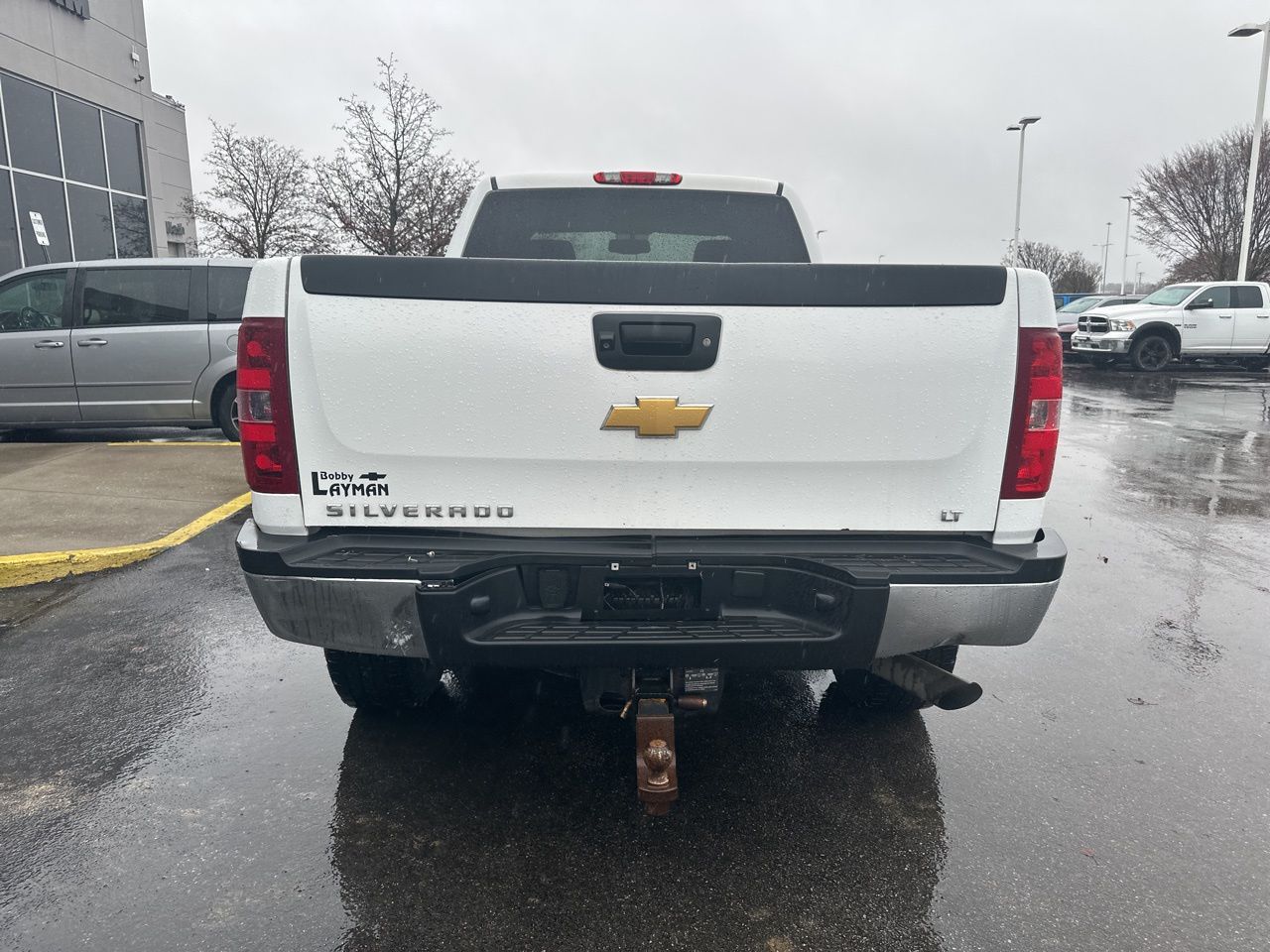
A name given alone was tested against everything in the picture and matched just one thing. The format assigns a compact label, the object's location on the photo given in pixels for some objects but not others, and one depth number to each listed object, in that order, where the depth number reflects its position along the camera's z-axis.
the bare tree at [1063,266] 65.62
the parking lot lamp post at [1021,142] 42.06
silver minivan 9.09
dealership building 17.73
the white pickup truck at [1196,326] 20.61
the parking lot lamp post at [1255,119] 26.06
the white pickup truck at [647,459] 2.49
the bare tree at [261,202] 23.92
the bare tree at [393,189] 21.45
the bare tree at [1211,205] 34.88
